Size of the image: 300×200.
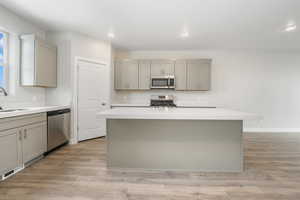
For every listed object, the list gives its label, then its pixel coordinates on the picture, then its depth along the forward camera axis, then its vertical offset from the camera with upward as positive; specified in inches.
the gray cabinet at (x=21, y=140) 83.1 -25.3
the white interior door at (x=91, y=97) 152.7 +0.1
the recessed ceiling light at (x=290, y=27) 127.6 +58.5
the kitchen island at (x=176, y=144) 94.1 -27.5
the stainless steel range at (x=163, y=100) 193.8 -3.1
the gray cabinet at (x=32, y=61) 120.4 +27.5
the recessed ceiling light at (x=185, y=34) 144.2 +58.5
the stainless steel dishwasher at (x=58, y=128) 120.0 -25.0
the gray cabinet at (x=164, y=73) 186.2 +28.8
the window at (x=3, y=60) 112.7 +26.2
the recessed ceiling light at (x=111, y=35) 151.6 +59.4
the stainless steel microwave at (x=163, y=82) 185.8 +17.9
